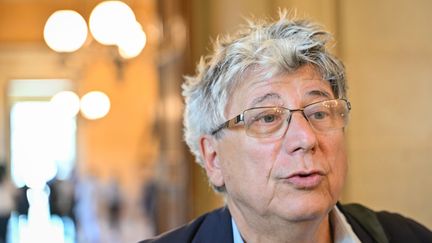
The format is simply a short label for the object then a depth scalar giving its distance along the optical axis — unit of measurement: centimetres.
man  172
